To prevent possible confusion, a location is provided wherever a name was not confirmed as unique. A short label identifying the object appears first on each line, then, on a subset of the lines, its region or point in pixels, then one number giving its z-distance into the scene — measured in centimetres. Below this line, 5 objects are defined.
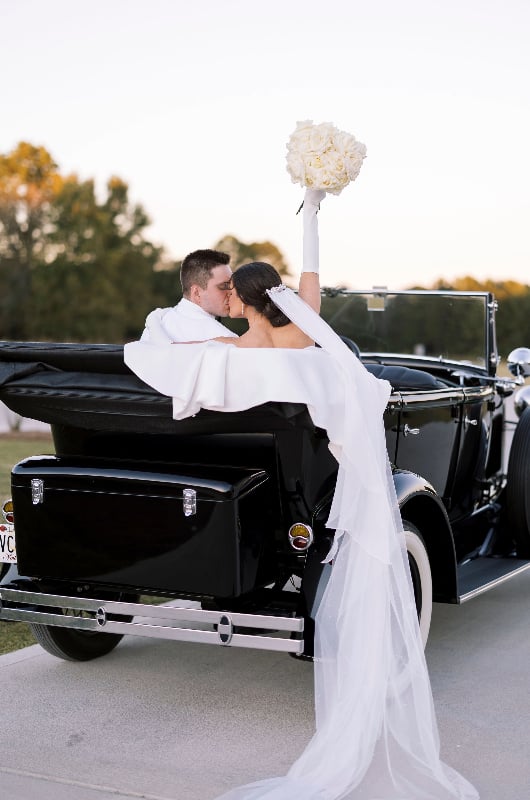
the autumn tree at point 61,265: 4925
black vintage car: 363
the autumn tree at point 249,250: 5597
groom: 427
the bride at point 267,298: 383
